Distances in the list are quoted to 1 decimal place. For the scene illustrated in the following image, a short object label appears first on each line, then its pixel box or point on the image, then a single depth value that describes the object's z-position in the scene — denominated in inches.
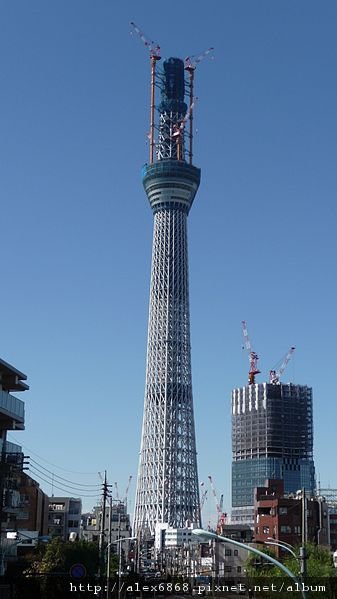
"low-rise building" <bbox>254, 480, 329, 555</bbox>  4990.2
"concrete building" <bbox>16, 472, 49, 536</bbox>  3890.3
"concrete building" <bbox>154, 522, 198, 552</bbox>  7592.5
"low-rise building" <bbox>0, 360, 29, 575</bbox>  2854.3
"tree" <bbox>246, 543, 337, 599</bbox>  2471.7
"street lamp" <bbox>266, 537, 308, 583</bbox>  1443.4
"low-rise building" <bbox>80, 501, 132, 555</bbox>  6981.3
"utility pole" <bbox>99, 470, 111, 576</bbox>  2731.3
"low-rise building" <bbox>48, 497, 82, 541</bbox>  6205.7
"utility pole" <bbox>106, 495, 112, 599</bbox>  2575.8
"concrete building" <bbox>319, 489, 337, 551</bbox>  5753.0
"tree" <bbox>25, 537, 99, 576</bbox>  2966.0
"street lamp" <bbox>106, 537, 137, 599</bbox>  2604.8
